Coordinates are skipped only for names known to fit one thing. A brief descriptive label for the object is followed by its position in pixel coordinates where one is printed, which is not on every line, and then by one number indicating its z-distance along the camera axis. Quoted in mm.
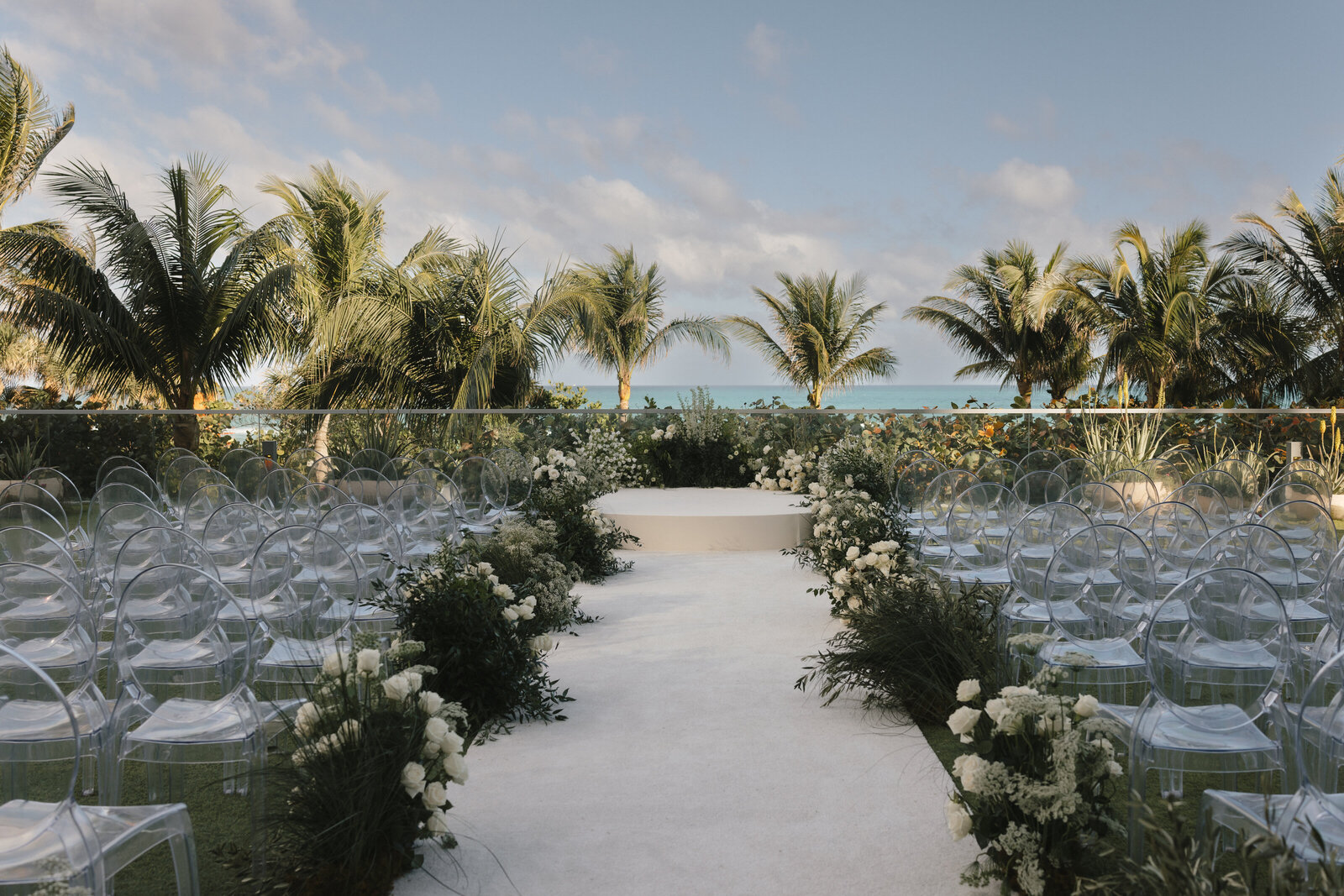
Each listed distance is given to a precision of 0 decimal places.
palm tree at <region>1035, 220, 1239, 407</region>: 15609
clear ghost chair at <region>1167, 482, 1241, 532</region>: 5105
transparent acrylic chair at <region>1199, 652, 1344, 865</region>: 1824
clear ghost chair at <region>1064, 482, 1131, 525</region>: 5270
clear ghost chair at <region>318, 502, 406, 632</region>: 3830
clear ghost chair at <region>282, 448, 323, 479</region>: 7543
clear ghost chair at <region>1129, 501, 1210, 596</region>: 4258
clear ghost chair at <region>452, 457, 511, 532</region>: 6289
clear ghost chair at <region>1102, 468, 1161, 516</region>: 5648
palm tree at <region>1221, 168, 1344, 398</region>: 13812
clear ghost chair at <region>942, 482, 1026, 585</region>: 4914
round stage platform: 7879
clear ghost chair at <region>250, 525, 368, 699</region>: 3113
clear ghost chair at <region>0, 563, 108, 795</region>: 2326
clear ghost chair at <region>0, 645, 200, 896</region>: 1713
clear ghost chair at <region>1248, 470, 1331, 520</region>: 4995
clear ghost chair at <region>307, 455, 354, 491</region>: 6602
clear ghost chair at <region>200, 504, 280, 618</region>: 4258
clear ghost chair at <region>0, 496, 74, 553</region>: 4277
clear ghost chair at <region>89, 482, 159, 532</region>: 4895
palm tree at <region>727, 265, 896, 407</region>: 21531
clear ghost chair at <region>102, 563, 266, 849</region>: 2410
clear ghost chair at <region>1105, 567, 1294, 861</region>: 2340
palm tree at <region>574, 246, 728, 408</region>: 19422
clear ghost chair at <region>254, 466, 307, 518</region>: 5848
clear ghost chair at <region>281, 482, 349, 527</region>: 5176
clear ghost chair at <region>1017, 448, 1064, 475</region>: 8445
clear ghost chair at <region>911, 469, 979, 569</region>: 5391
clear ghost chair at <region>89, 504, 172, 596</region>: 4190
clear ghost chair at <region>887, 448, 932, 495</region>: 7043
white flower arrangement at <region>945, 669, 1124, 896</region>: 2256
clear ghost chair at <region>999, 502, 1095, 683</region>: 3715
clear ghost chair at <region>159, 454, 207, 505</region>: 6491
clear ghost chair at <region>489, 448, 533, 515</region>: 6929
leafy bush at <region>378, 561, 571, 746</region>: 3787
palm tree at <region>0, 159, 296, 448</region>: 9914
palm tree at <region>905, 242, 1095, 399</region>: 20578
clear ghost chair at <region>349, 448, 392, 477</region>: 8219
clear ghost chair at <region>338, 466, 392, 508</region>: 6598
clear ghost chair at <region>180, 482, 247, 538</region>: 5102
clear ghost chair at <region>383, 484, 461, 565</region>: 5168
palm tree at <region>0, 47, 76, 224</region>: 13422
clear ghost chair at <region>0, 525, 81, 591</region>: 3709
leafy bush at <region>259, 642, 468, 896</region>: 2342
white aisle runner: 2604
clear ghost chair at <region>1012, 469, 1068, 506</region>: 5580
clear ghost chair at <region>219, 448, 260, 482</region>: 7060
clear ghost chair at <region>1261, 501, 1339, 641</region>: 3697
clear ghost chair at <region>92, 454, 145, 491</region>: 6293
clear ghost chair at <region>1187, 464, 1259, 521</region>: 5863
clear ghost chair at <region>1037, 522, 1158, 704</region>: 3230
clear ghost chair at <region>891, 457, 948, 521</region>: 6090
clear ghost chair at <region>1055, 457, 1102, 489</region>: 6418
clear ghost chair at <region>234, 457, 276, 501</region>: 6480
